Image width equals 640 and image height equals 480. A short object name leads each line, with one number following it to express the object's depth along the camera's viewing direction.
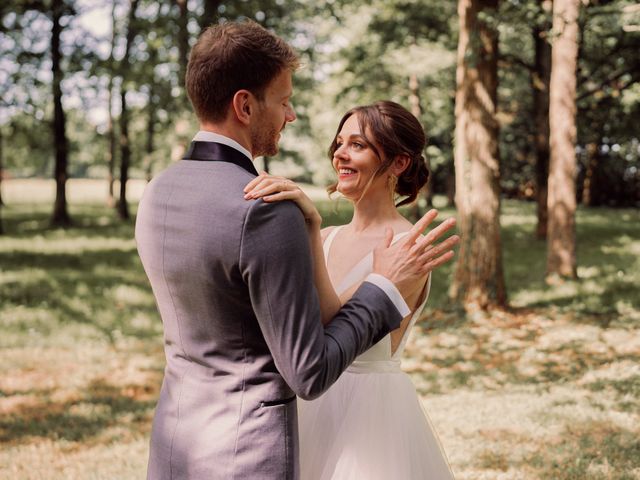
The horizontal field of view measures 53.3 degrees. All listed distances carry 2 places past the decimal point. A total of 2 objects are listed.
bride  2.50
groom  1.61
